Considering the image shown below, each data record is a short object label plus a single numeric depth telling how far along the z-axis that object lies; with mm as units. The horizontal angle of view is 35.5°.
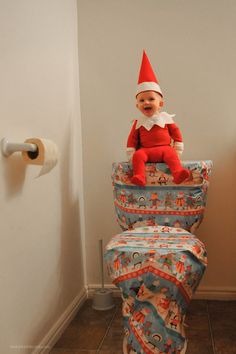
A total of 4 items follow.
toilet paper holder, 1060
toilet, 1168
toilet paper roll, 1094
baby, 1479
